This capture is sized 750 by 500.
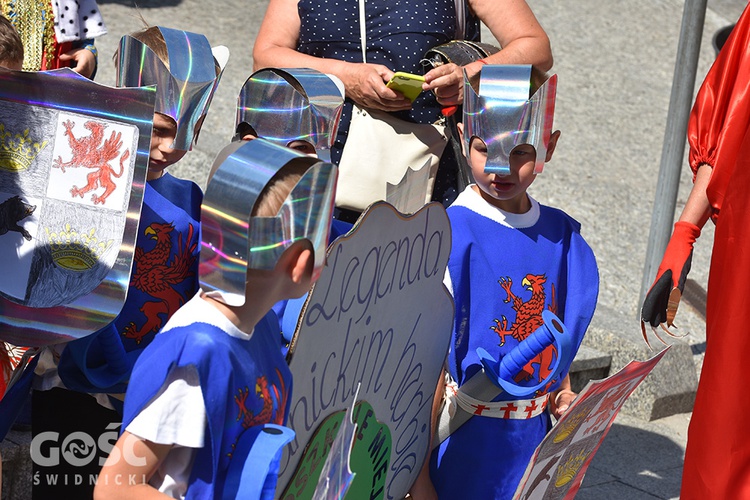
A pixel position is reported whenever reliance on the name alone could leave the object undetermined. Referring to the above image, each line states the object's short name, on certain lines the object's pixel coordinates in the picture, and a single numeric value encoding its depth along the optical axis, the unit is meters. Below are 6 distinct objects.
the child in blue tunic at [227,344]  3.27
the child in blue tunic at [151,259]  4.84
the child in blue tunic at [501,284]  5.16
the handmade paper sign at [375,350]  3.89
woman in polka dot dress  6.20
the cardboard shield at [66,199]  4.33
